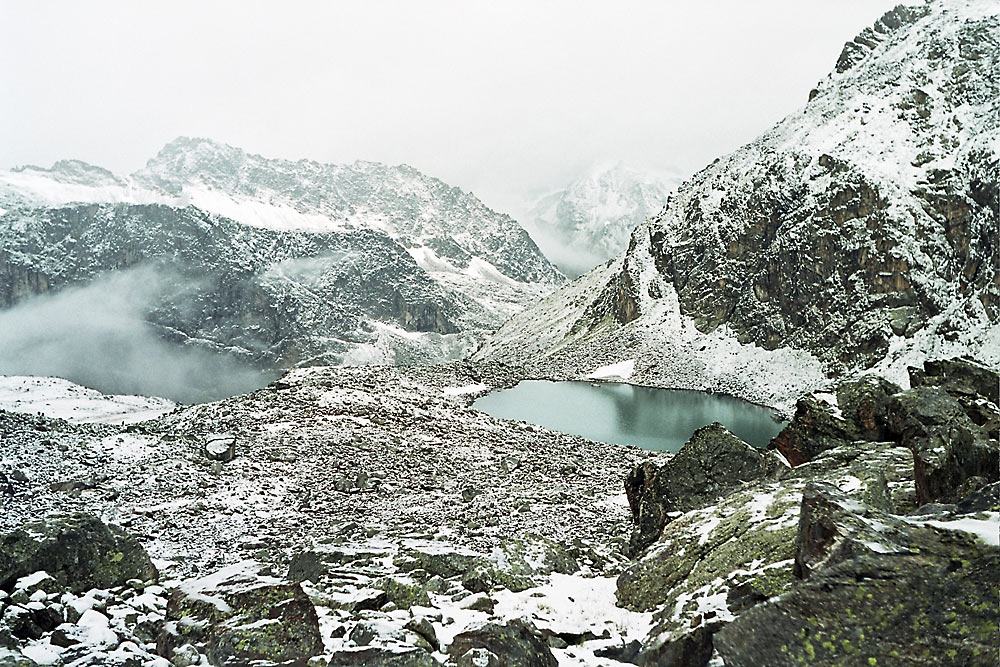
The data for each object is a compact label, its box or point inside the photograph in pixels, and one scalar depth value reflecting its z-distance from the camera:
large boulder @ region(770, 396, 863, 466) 22.14
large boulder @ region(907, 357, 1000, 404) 24.48
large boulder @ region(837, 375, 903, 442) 22.02
